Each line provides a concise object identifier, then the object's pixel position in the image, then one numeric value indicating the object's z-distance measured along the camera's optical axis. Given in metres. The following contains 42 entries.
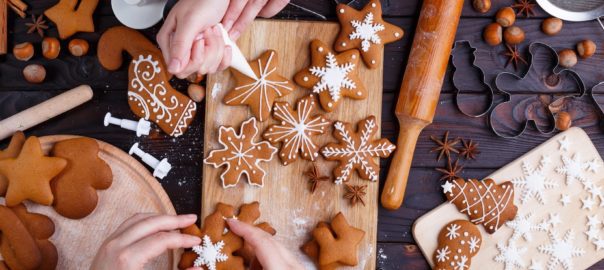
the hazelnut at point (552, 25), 1.50
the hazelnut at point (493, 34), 1.50
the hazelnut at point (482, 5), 1.49
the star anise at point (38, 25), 1.50
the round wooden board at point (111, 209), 1.44
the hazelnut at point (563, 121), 1.51
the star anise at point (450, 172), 1.50
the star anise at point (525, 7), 1.51
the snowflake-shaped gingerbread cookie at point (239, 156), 1.45
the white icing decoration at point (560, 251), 1.49
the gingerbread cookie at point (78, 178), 1.40
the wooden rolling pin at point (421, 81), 1.45
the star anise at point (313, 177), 1.46
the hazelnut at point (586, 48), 1.50
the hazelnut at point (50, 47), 1.48
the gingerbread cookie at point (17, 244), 1.35
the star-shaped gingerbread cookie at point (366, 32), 1.47
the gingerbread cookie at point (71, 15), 1.48
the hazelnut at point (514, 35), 1.50
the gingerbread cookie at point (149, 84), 1.48
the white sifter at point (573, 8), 1.51
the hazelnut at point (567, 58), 1.50
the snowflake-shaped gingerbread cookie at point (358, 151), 1.46
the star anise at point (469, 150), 1.51
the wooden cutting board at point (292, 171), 1.47
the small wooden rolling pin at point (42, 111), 1.46
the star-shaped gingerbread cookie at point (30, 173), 1.37
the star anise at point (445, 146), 1.51
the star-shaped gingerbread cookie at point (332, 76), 1.46
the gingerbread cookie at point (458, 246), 1.46
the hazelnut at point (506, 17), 1.49
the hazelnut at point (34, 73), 1.49
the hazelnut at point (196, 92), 1.48
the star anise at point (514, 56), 1.52
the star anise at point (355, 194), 1.46
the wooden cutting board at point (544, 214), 1.50
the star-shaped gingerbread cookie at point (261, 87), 1.46
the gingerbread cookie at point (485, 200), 1.47
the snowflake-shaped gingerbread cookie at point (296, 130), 1.46
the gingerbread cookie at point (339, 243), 1.41
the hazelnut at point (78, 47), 1.48
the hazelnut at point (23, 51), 1.48
